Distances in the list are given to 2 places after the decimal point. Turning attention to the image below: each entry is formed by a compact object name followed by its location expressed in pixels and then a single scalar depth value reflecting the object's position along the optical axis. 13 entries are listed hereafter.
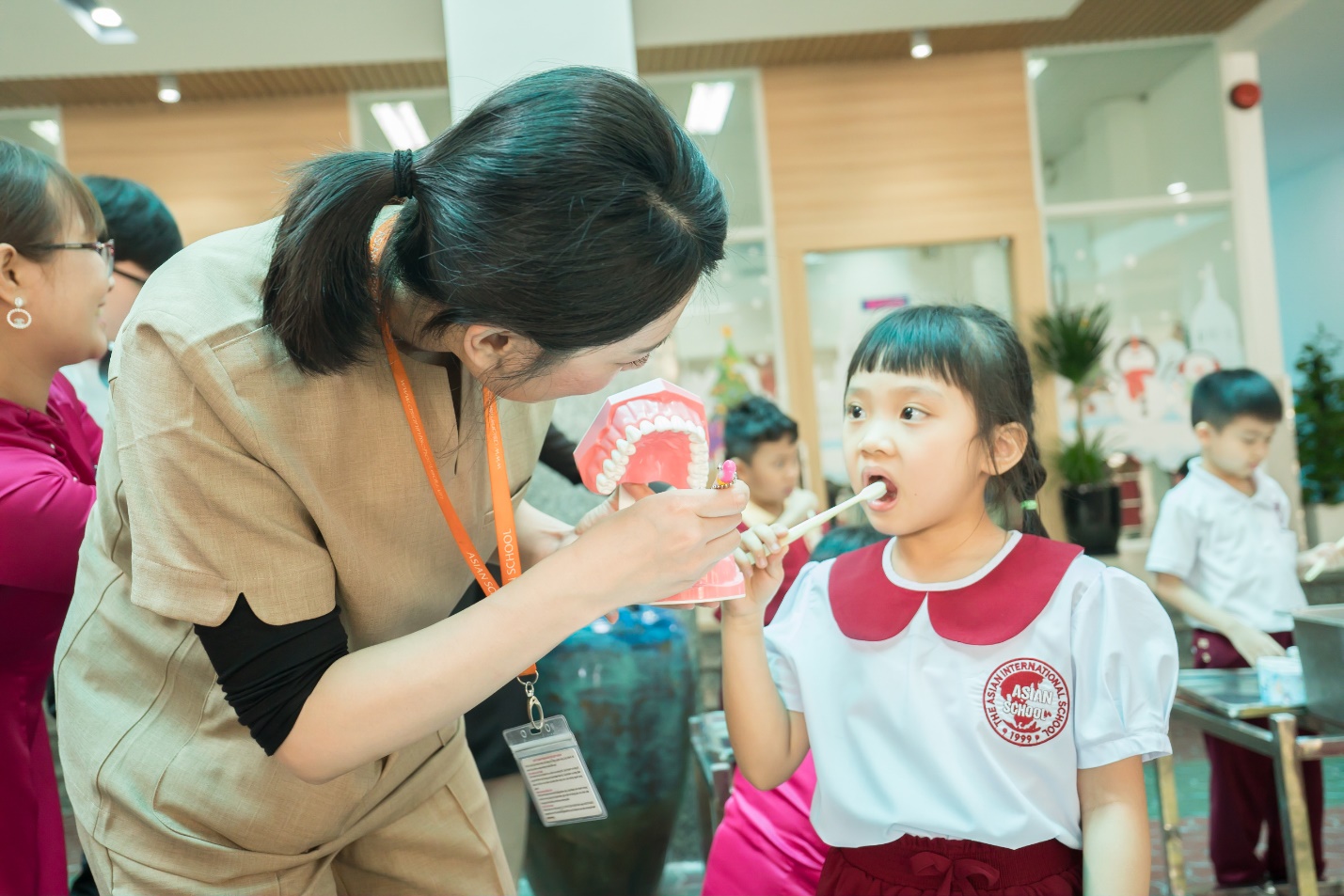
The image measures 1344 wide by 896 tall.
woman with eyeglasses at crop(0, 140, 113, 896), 1.30
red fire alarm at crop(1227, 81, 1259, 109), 6.26
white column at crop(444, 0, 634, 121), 3.21
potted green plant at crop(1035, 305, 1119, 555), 6.01
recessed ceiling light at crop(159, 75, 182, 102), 5.91
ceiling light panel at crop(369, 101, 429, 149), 6.49
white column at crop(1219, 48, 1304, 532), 6.32
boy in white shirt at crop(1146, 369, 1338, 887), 2.91
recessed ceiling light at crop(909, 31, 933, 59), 5.90
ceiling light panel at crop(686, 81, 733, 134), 6.46
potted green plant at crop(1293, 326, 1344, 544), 6.88
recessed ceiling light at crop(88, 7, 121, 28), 5.00
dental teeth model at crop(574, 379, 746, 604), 1.18
